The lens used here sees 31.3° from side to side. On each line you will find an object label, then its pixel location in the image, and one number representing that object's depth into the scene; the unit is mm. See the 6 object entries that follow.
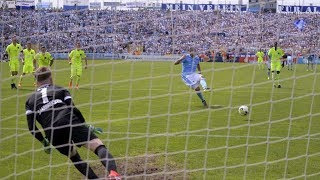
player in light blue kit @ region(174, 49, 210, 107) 15898
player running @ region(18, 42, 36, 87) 20688
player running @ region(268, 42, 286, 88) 21359
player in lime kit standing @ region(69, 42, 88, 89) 20420
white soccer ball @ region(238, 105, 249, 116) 13416
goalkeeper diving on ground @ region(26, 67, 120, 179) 6926
